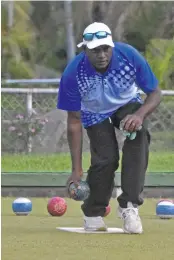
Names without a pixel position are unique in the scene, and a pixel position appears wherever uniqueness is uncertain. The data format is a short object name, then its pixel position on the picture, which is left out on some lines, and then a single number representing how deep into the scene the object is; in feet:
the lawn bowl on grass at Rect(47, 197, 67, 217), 47.95
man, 39.04
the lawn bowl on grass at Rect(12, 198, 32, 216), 47.79
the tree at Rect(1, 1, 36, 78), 237.86
